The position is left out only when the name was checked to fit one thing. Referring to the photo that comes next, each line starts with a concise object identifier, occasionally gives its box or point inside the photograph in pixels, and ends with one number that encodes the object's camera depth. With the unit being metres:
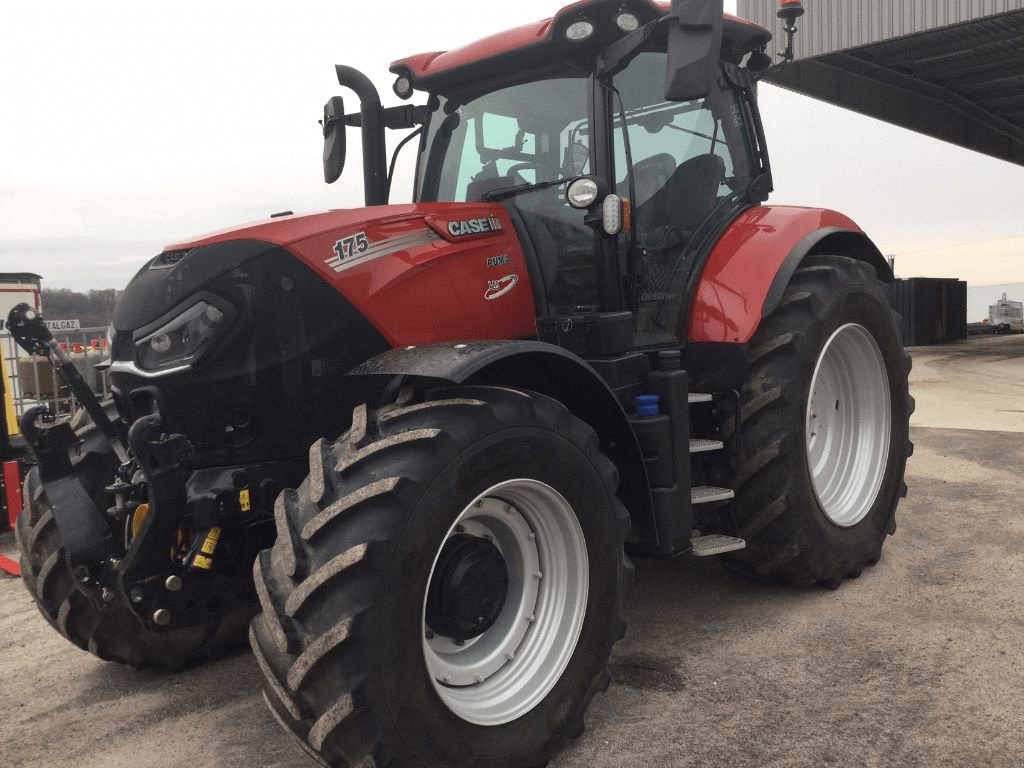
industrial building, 14.10
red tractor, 2.37
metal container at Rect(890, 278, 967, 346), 19.72
